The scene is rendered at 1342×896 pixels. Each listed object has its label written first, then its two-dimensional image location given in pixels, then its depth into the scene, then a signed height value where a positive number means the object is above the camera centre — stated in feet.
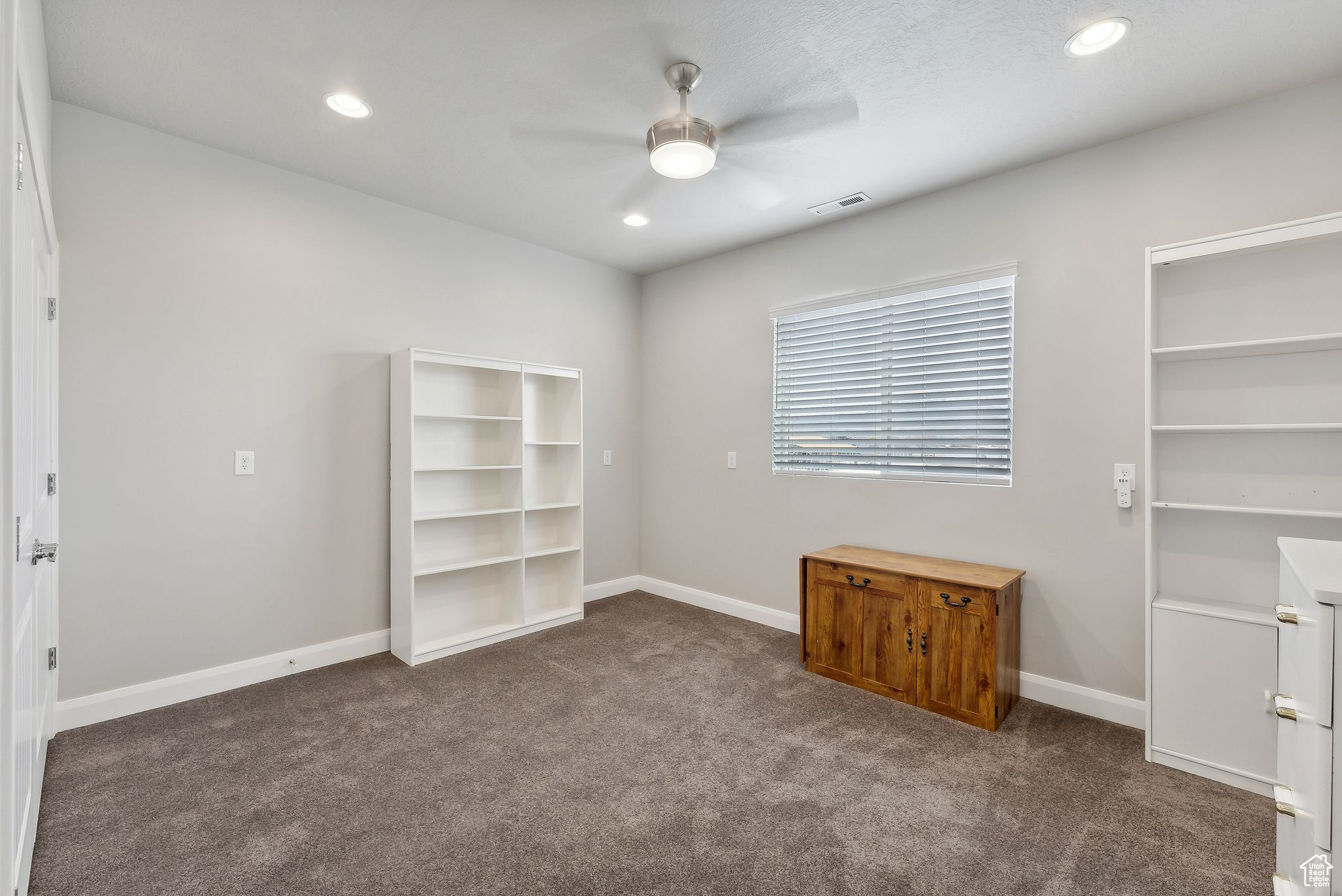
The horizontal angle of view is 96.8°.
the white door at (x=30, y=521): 4.41 -0.72
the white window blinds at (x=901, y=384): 10.58 +1.35
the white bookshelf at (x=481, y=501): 11.67 -1.15
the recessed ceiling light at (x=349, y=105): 8.37 +4.92
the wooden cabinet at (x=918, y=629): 8.96 -2.93
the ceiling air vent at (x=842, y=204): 11.36 +4.83
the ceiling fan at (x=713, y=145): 8.07 +4.84
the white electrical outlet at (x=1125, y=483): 8.99 -0.47
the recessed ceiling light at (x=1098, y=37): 6.72 +4.80
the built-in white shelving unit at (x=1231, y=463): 7.39 -0.14
